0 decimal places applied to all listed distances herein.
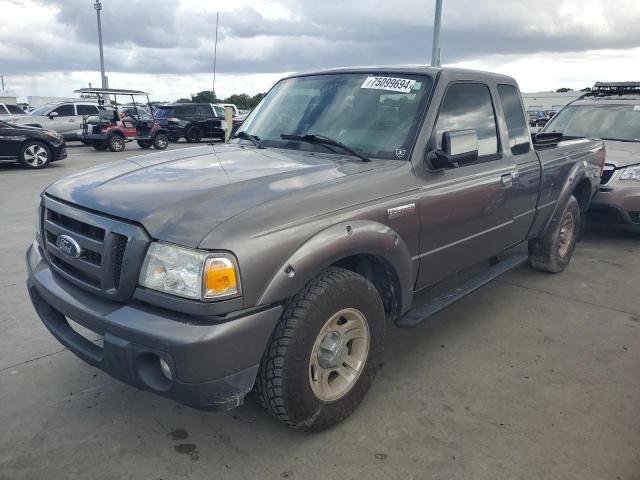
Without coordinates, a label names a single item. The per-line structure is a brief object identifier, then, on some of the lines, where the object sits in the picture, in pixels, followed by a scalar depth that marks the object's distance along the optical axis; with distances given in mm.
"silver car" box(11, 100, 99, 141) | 18219
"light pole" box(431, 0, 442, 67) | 11570
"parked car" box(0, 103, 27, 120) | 22219
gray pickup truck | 2133
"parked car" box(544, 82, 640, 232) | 6215
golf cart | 17484
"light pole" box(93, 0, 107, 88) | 30570
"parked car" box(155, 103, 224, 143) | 21000
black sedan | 12125
